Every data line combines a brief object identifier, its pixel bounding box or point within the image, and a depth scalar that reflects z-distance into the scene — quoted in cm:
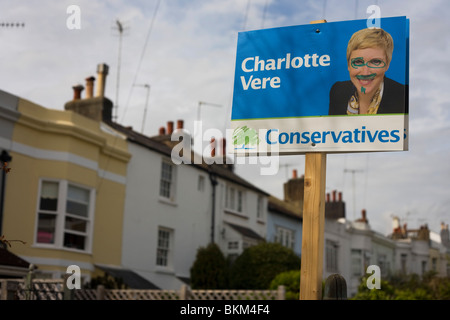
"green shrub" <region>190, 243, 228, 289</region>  2422
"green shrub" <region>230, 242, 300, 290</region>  2498
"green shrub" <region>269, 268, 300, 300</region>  2096
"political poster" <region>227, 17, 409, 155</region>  436
